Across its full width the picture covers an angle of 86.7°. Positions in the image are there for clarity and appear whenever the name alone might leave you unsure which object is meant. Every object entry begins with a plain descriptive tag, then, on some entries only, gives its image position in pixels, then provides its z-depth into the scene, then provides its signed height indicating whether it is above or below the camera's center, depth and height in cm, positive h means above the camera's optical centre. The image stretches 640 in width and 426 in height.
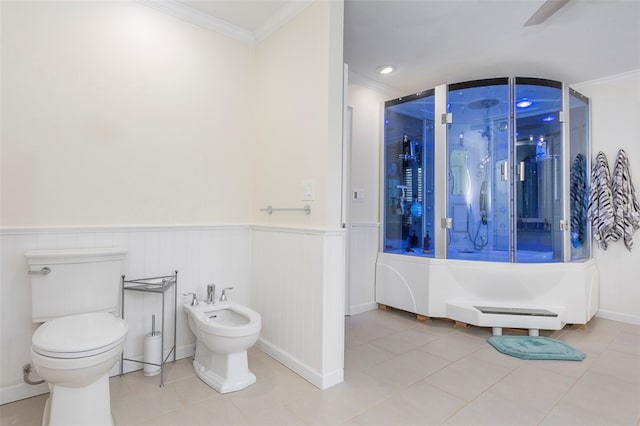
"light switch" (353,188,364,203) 357 +20
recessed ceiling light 332 +145
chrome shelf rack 214 -49
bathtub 295 -70
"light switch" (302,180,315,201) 222 +16
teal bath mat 248 -103
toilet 145 -56
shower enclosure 308 +8
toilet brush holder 217 -91
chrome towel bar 225 +3
